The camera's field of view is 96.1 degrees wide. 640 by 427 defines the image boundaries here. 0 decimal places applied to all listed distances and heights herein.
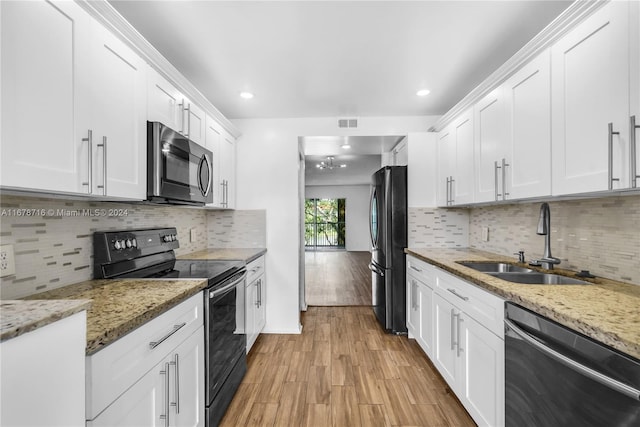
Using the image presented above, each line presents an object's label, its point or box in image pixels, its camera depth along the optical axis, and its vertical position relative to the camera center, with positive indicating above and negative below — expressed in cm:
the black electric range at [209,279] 162 -43
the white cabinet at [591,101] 114 +50
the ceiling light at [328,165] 646 +118
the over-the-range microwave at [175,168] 162 +30
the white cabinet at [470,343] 141 -77
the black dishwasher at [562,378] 81 -55
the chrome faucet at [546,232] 177 -11
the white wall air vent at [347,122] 328 +105
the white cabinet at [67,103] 90 +43
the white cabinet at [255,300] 251 -81
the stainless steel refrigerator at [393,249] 307 -37
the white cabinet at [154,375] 87 -60
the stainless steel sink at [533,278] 173 -40
